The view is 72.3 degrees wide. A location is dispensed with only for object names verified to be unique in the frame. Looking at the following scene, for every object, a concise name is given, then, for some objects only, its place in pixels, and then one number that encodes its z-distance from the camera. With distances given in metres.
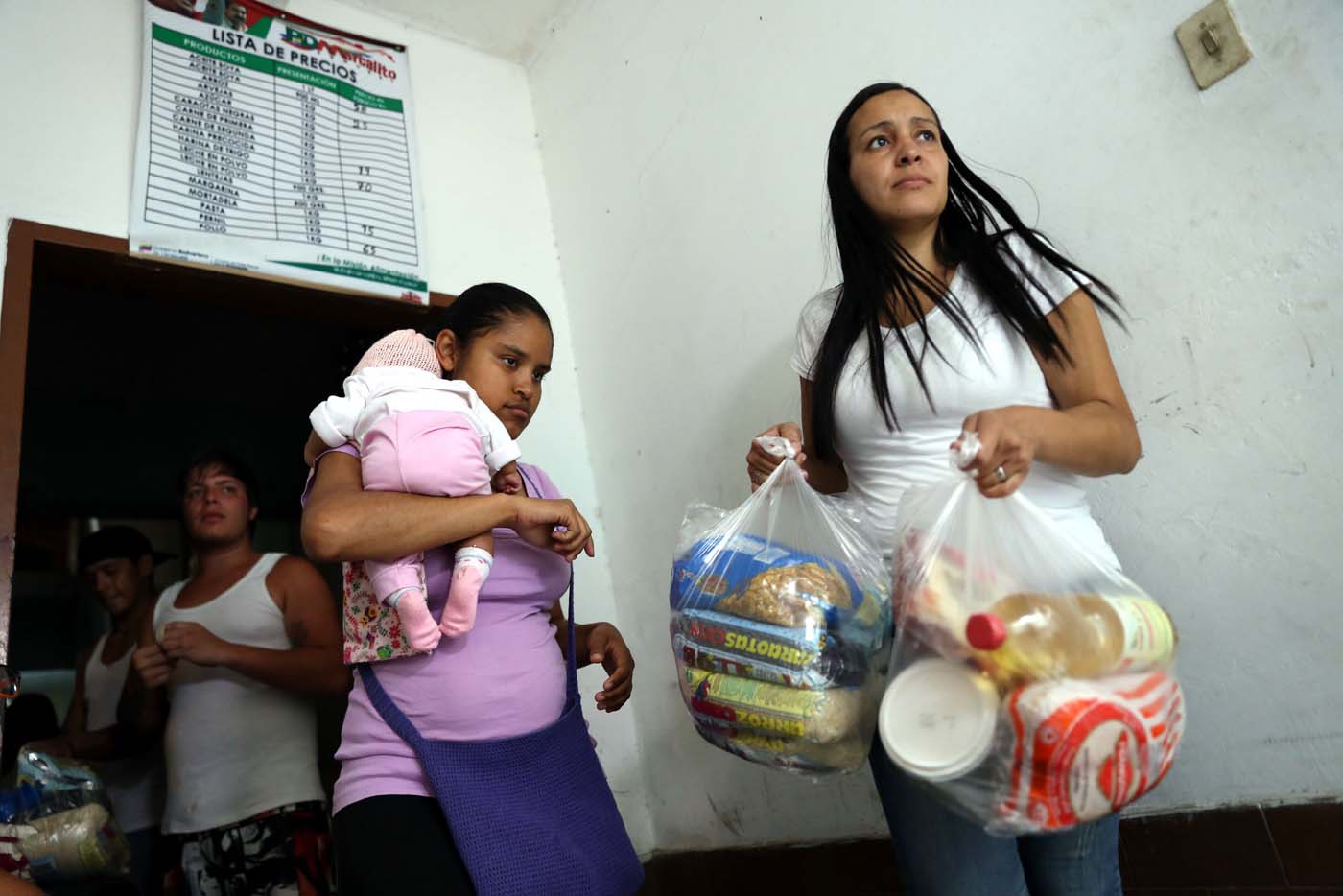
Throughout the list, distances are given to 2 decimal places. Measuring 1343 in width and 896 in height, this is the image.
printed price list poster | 1.96
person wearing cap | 2.05
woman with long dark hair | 0.97
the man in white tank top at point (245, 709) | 1.71
